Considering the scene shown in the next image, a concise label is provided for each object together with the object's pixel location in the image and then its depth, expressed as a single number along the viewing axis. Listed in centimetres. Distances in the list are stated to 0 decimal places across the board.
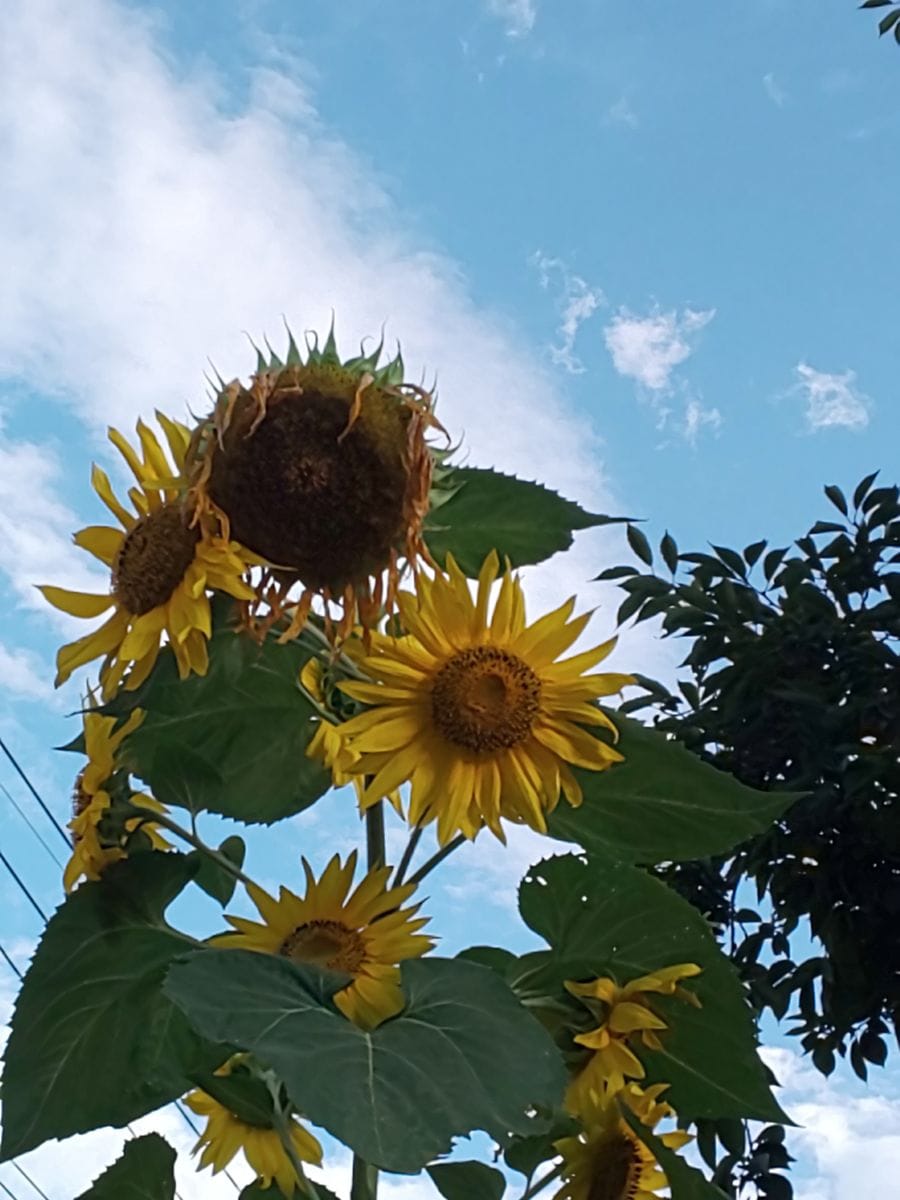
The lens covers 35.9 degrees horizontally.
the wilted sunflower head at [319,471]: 69
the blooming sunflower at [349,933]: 73
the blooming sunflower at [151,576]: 70
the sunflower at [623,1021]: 80
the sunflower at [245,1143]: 92
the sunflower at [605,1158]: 84
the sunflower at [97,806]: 83
